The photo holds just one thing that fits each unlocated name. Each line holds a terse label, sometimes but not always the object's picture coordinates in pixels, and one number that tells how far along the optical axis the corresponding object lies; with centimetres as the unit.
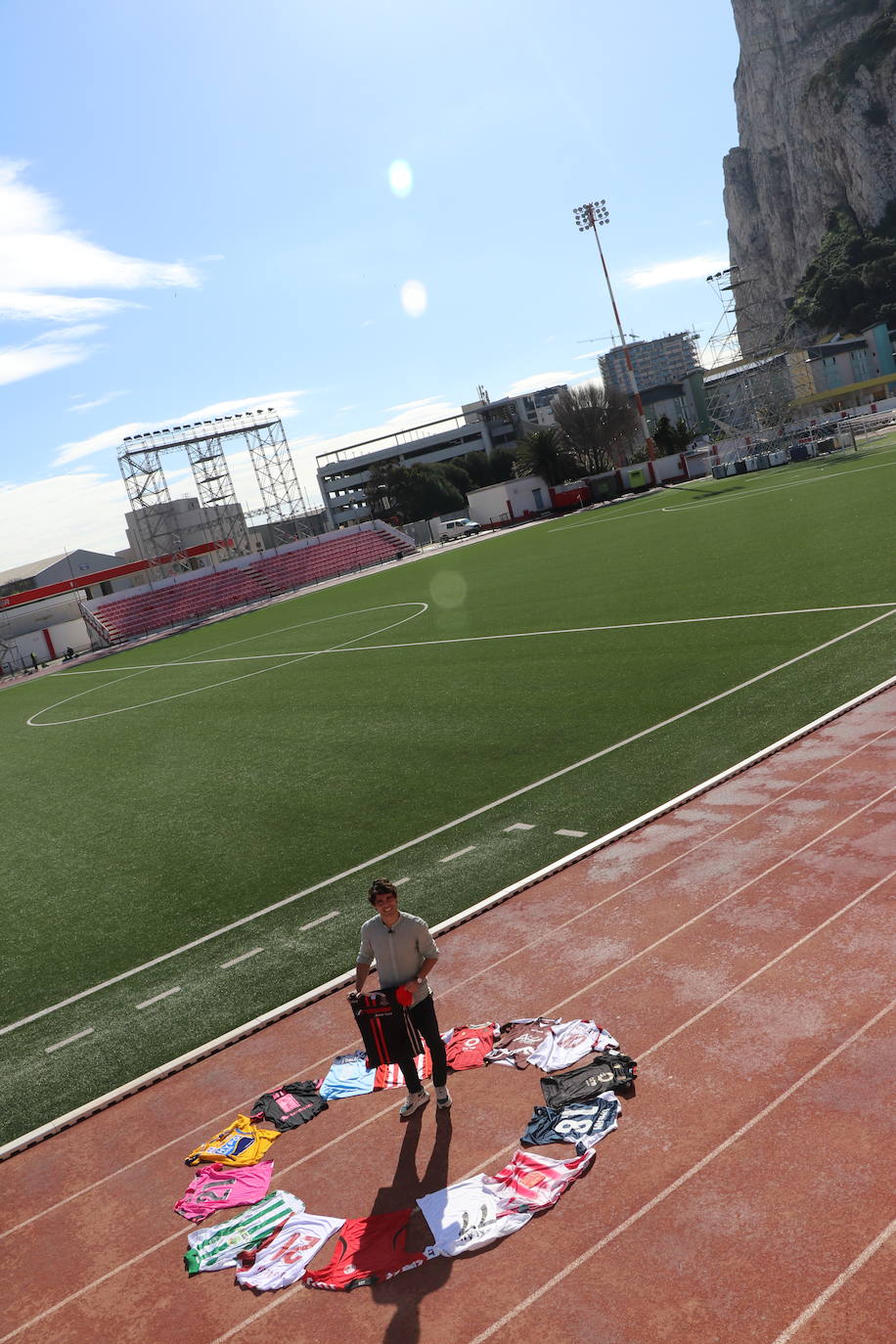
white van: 7688
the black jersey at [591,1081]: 597
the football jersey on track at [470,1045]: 673
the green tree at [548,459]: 8394
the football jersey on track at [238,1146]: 623
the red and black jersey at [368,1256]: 499
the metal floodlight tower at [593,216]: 7612
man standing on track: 638
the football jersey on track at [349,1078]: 678
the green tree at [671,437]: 7862
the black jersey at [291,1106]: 650
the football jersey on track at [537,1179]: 520
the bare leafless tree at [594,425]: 8806
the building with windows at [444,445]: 13850
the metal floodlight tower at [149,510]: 6619
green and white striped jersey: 538
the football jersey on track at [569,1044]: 643
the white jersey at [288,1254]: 514
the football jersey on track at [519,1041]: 663
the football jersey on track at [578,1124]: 563
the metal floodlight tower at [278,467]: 7181
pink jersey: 583
